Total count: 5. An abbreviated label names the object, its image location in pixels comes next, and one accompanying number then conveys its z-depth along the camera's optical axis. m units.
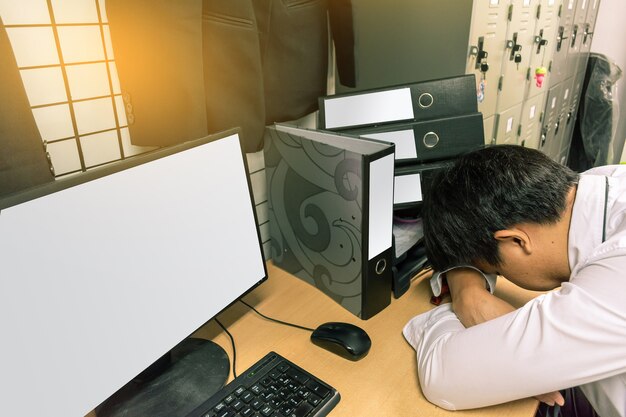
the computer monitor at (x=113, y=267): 0.49
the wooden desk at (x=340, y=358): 0.72
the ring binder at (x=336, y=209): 0.83
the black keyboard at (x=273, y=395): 0.67
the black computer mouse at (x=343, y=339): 0.81
